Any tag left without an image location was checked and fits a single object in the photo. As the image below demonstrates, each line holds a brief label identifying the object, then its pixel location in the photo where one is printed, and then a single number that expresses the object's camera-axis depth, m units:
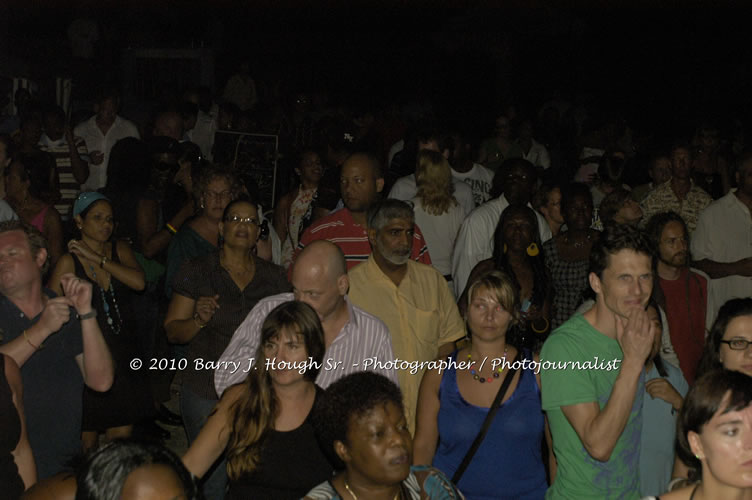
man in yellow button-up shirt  5.01
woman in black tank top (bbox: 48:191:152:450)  4.98
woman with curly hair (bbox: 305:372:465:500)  3.15
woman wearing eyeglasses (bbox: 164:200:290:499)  4.91
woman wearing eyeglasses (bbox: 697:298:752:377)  3.77
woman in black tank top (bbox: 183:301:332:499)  3.50
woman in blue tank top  3.95
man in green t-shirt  3.44
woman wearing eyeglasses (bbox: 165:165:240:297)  5.91
